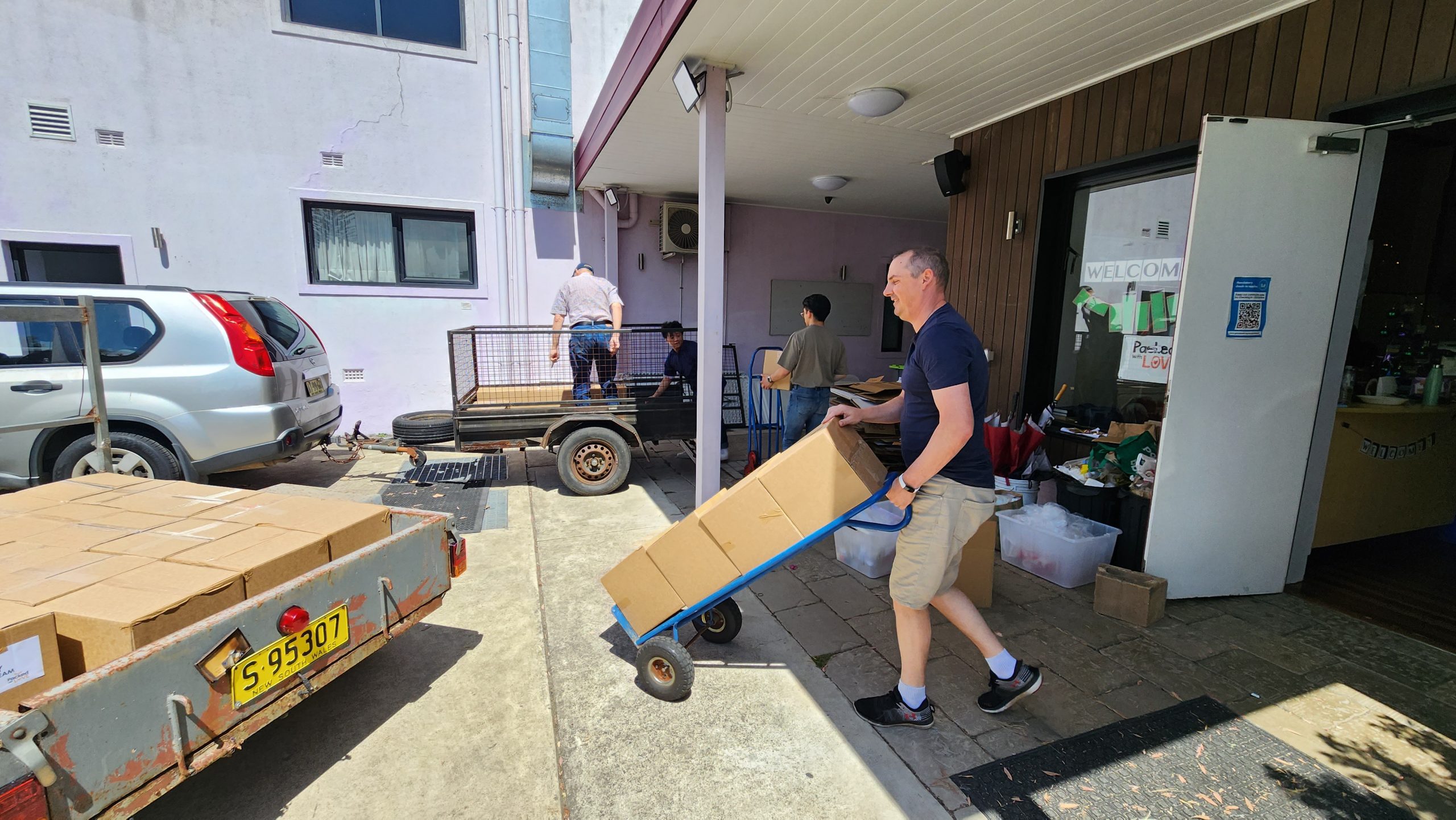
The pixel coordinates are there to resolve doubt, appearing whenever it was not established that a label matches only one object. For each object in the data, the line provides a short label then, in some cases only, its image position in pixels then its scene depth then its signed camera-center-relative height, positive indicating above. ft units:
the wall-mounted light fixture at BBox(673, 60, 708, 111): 12.62 +4.90
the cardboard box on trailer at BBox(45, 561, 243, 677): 5.20 -2.60
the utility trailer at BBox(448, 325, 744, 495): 17.33 -2.48
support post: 12.93 +1.53
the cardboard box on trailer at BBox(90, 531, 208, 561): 6.56 -2.53
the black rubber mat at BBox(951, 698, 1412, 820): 6.71 -5.15
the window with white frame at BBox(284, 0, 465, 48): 22.79 +11.27
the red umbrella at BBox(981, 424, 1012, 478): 15.62 -3.04
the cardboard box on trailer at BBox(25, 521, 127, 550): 6.74 -2.52
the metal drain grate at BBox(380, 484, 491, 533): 16.07 -5.18
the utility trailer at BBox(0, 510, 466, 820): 4.49 -3.37
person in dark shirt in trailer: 18.54 -1.17
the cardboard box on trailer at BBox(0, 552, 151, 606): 5.46 -2.53
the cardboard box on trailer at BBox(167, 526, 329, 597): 6.37 -2.59
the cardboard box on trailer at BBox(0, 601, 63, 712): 4.85 -2.78
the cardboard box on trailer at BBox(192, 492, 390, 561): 7.62 -2.60
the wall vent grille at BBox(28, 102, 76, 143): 20.65 +6.28
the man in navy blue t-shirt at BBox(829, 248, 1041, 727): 7.07 -1.87
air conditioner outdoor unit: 26.84 +3.95
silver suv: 14.26 -1.79
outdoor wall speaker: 18.26 +4.62
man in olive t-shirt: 16.16 -0.99
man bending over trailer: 19.02 +0.31
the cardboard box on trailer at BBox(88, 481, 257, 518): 7.95 -2.52
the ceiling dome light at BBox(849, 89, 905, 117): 14.55 +5.32
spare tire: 18.19 -3.35
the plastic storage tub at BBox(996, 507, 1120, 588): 12.00 -4.43
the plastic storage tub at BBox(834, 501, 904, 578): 12.47 -4.52
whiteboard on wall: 30.50 +0.95
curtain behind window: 24.03 +2.72
